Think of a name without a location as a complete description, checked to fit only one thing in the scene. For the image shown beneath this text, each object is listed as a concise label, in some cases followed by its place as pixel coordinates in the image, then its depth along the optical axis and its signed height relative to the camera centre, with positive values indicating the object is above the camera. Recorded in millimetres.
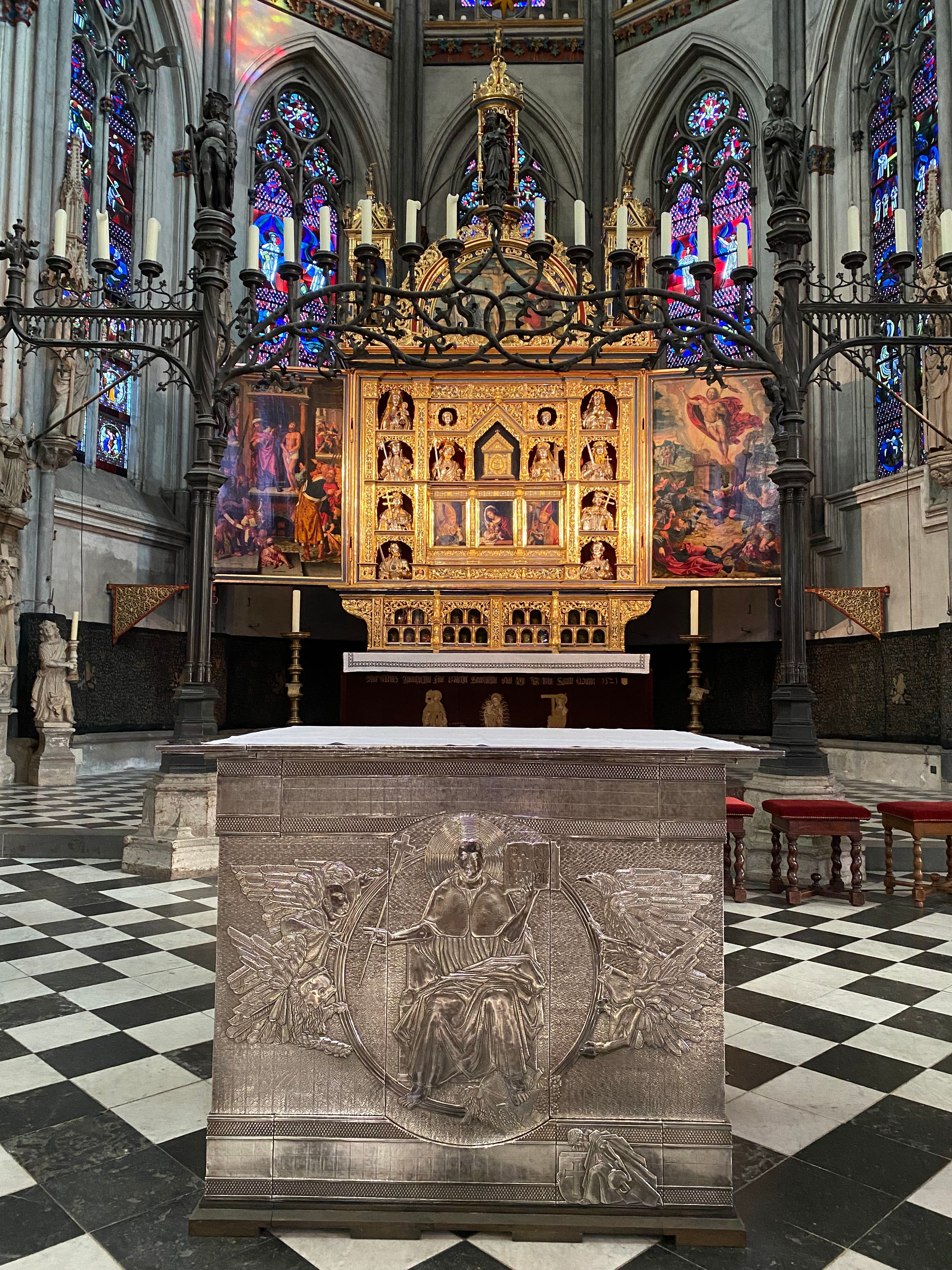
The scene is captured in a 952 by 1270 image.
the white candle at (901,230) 5316 +2605
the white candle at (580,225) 5402 +2662
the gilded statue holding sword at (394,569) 11070 +1217
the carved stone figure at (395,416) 11305 +3143
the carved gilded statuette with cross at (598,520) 11109 +1835
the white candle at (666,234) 5348 +2604
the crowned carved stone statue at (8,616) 9555 +545
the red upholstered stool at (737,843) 5426 -1044
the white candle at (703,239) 5410 +2614
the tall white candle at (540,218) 5586 +2818
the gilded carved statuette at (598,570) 11000 +1210
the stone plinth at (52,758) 9742 -968
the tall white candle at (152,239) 5699 +2723
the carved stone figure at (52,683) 9797 -164
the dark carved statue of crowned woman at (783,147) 5941 +3437
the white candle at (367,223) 6020 +3152
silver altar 2168 -762
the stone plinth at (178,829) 5852 -1045
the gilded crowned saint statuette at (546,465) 11219 +2537
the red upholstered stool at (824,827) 5289 -905
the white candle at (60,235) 5656 +2694
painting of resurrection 10977 +2303
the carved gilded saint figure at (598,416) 11203 +3132
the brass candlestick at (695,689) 10883 -207
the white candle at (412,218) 5902 +3173
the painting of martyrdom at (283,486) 11148 +2264
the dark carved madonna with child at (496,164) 5598 +4012
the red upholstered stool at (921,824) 5246 -881
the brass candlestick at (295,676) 10312 -81
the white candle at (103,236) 5734 +2766
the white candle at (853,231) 5508 +2689
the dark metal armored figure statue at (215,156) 6043 +3434
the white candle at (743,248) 5195 +2471
